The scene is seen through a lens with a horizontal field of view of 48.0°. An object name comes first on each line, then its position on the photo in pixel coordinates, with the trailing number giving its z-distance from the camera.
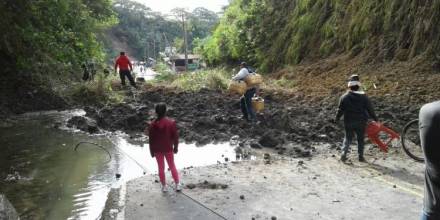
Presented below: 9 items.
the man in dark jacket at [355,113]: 8.86
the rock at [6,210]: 5.72
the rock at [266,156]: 9.52
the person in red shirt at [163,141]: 7.33
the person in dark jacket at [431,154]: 2.81
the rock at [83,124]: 13.66
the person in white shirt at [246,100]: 12.37
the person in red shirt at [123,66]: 20.45
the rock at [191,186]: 7.66
